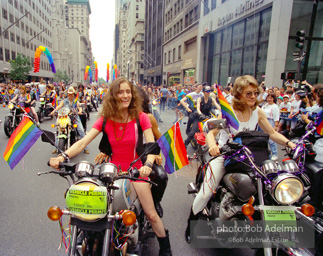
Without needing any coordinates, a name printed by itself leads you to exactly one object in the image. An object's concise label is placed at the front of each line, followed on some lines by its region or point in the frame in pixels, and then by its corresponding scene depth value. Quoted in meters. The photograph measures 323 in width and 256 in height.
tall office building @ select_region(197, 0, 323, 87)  15.28
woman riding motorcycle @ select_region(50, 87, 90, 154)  7.34
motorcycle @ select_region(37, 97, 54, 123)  13.05
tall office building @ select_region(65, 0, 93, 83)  115.12
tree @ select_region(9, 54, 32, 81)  37.00
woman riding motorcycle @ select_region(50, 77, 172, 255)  2.56
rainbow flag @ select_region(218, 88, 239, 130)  2.66
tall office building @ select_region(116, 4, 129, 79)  153.24
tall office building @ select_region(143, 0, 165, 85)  53.19
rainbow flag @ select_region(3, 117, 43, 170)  2.16
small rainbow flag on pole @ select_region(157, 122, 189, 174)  2.34
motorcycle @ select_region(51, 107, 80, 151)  6.43
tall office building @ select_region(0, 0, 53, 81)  43.28
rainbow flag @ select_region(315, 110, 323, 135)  3.45
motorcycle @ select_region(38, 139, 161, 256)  1.71
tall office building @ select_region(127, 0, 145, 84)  86.12
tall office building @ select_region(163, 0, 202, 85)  30.58
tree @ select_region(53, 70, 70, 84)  66.31
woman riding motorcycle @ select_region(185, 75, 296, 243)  2.70
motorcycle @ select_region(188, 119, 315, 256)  1.91
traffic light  9.94
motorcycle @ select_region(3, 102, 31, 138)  8.73
